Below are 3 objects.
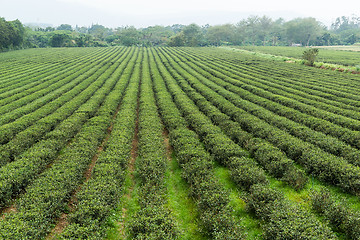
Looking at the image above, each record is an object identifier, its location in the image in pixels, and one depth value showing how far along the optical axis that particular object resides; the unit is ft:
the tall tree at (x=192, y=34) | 451.98
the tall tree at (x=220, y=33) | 438.81
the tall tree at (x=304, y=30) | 406.00
